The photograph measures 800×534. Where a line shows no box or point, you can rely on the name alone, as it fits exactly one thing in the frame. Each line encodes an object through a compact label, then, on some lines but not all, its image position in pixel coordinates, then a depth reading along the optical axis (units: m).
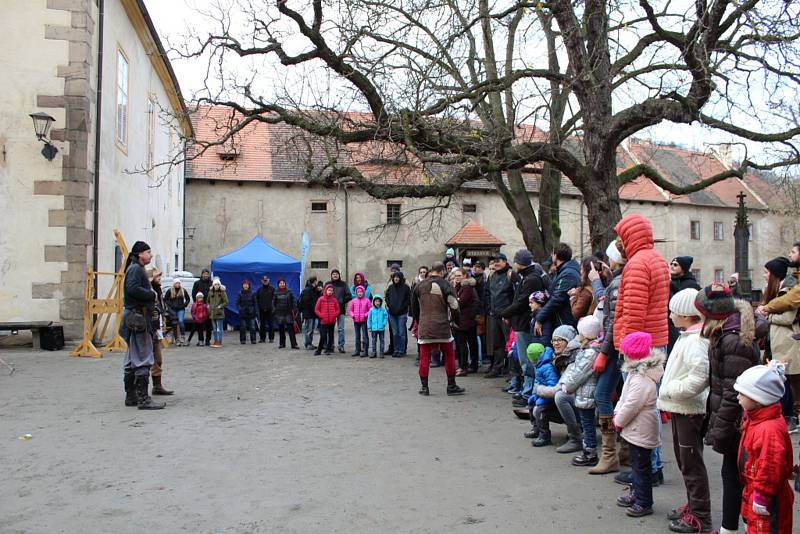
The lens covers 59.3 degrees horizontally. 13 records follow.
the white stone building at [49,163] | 14.34
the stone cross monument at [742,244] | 21.45
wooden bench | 13.61
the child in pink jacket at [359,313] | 14.90
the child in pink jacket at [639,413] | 4.77
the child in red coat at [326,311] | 14.78
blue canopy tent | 21.23
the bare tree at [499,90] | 10.41
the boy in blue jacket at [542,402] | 6.70
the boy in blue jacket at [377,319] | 14.72
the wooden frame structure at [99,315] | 13.41
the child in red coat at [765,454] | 3.64
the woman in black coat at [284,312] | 16.41
